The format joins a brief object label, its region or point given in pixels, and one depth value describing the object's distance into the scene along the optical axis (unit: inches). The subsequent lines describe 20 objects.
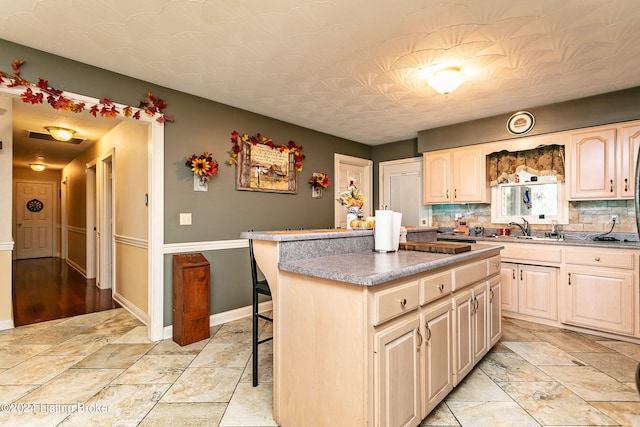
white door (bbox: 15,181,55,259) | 323.0
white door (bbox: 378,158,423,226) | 200.8
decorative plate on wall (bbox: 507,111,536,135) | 145.0
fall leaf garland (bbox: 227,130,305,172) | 141.9
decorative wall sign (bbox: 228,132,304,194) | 144.8
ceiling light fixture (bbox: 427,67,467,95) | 103.7
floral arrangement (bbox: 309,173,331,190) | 179.8
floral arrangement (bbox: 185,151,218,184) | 125.3
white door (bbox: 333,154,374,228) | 198.5
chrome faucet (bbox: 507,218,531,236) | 153.6
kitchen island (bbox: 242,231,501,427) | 55.0
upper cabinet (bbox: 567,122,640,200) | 122.3
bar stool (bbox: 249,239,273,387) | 84.4
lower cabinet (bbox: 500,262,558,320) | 131.3
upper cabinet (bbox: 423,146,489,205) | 162.2
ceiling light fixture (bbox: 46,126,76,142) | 163.0
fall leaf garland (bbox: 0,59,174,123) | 89.4
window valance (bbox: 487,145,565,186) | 146.9
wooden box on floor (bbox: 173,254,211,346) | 113.8
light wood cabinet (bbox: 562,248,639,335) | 114.4
